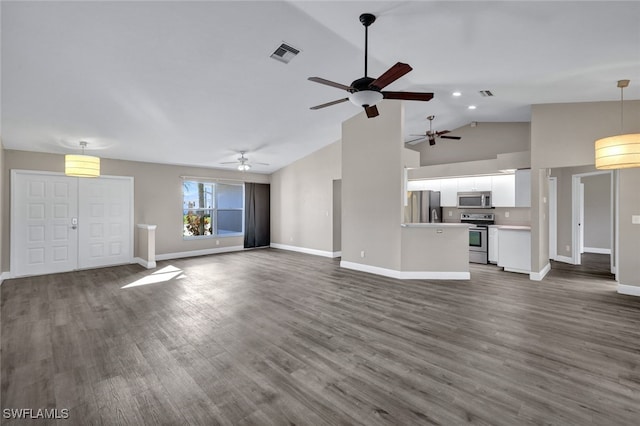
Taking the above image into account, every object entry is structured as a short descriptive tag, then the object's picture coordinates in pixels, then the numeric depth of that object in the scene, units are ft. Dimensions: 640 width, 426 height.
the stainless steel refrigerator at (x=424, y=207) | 23.00
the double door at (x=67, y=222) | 18.52
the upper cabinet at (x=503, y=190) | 21.31
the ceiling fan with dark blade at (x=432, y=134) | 19.65
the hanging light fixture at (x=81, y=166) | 14.39
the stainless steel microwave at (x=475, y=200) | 22.47
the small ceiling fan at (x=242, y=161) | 23.24
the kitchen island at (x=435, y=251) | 17.39
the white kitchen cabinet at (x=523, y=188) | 19.62
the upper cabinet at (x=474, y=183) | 22.58
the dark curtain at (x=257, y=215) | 30.71
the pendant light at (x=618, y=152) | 10.71
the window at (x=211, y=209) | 27.09
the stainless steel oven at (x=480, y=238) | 21.90
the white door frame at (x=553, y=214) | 23.41
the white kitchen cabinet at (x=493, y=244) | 21.36
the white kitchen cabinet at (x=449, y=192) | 24.26
